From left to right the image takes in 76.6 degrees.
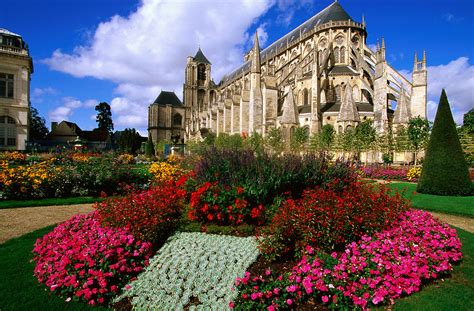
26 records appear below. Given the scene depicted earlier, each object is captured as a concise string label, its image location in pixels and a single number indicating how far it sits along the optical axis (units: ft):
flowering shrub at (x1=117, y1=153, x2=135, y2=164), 74.56
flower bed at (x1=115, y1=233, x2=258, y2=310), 11.75
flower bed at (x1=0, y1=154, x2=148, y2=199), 32.30
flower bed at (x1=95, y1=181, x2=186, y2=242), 15.71
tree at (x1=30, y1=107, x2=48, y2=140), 177.77
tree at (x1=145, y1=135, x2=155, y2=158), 119.39
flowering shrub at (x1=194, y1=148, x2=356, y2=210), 19.69
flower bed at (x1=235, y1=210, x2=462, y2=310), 11.44
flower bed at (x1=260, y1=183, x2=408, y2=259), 14.64
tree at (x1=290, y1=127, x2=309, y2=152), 87.80
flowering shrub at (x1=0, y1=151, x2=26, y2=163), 56.63
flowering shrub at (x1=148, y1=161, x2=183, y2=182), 34.91
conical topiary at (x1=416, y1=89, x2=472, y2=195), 37.73
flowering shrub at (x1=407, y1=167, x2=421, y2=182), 55.62
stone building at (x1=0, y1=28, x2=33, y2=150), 89.15
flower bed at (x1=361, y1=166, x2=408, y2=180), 59.26
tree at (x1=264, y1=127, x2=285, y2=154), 91.10
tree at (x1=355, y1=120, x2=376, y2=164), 78.67
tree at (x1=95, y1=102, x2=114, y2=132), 232.53
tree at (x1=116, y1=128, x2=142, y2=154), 137.28
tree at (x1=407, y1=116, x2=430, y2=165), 71.51
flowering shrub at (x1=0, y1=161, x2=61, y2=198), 31.91
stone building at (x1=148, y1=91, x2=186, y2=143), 217.77
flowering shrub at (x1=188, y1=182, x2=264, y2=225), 18.24
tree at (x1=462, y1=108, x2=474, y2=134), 125.77
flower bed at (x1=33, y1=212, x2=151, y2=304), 12.07
